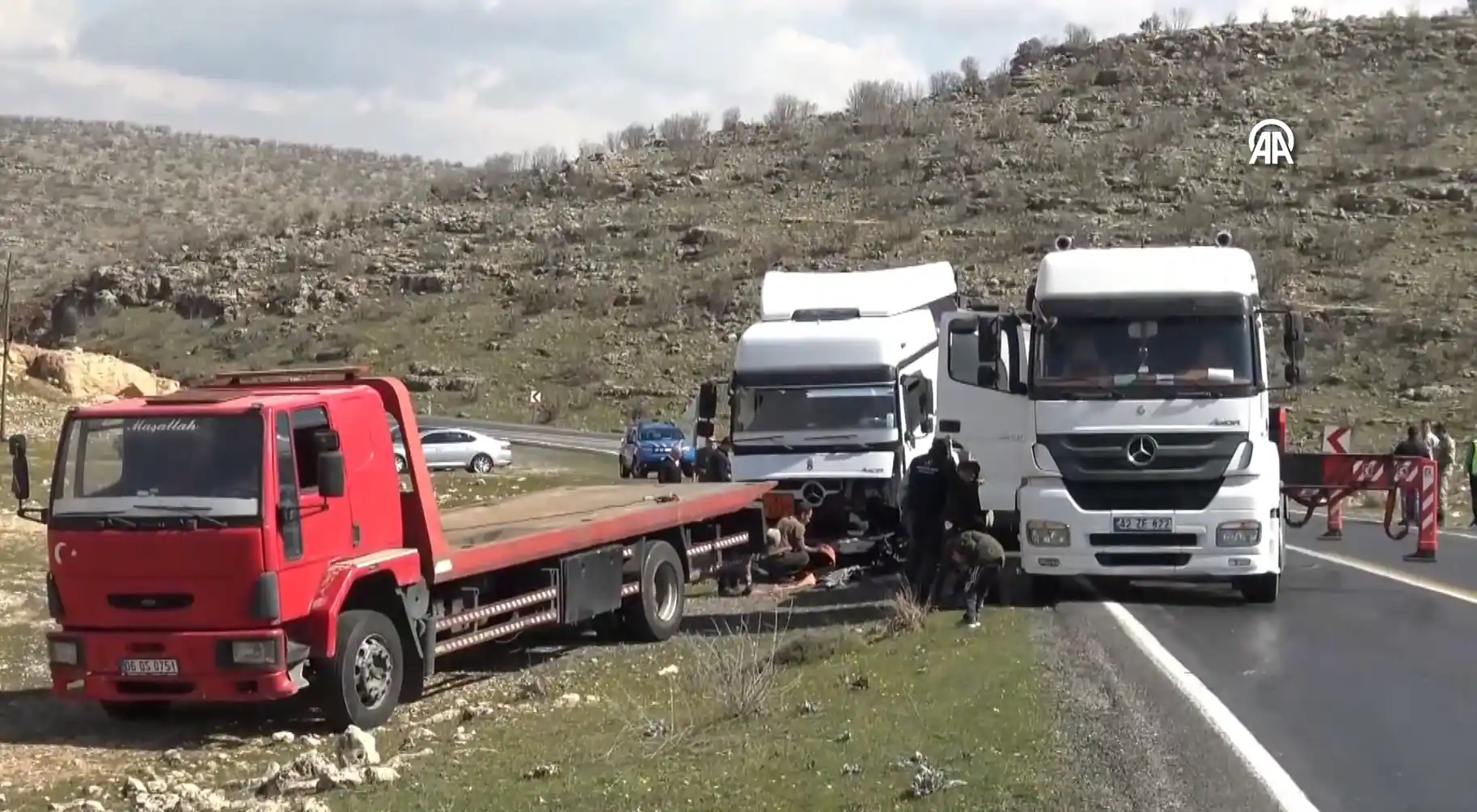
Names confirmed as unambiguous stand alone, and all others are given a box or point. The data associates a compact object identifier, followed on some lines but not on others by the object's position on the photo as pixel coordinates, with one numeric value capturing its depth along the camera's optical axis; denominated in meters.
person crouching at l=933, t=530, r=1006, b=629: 13.55
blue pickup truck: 40.50
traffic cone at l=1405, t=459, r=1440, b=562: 18.11
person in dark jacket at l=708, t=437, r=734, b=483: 22.03
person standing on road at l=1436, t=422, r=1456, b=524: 30.62
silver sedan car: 42.09
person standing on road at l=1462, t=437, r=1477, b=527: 27.61
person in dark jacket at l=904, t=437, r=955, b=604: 15.73
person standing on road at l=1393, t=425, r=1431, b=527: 21.67
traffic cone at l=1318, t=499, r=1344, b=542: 23.47
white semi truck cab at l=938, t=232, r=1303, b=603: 14.16
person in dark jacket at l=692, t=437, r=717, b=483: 22.27
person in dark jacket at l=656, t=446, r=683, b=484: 24.98
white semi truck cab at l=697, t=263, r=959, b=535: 19.27
